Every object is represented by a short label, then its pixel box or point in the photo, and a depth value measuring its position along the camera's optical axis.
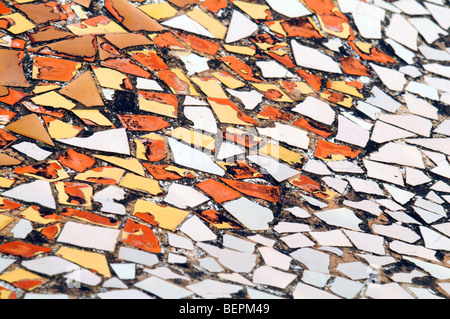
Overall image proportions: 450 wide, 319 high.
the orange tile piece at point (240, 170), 4.90
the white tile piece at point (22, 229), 3.74
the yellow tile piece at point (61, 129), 4.77
